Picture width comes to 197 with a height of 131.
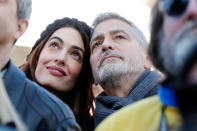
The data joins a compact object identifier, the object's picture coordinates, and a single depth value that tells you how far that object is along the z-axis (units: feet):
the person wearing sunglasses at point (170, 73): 2.78
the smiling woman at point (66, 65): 8.06
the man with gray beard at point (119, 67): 7.09
